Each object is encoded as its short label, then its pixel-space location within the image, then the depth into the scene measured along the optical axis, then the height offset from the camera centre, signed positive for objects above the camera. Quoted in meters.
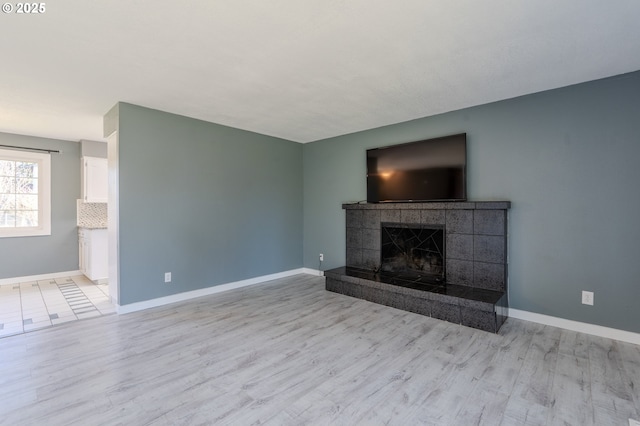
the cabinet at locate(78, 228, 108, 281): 4.86 -0.68
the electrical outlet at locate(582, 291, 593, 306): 2.92 -0.84
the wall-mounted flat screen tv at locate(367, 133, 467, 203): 3.69 +0.54
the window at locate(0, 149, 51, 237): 4.96 +0.31
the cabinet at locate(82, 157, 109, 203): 5.23 +0.56
